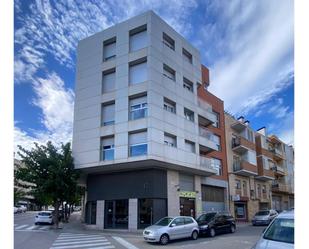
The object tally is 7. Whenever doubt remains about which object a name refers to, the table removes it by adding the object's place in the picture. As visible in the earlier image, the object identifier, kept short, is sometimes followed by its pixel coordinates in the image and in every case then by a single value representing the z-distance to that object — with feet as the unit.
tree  56.39
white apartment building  54.59
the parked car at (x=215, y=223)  46.53
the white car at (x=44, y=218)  68.34
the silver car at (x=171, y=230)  38.46
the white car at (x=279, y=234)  13.61
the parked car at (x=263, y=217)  71.95
